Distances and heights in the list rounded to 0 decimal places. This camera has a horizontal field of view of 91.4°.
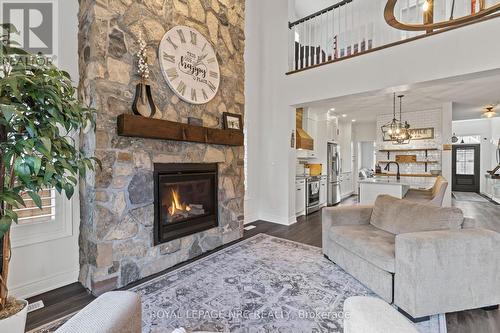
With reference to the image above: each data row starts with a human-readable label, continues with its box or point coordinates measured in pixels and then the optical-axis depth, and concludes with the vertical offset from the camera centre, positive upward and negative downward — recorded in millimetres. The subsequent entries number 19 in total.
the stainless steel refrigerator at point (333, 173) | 6707 -253
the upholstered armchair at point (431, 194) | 3998 -571
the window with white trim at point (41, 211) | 2115 -423
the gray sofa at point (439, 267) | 1836 -810
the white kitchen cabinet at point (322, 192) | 6207 -729
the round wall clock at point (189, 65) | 2760 +1215
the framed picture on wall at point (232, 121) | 3467 +633
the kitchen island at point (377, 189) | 4629 -487
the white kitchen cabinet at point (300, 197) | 5180 -719
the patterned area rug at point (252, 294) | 1814 -1171
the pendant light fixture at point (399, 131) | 5355 +740
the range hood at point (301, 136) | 5447 +647
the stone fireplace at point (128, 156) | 2223 +84
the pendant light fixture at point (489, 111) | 6190 +1385
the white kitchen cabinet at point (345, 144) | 8111 +689
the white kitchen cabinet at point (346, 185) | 8012 -709
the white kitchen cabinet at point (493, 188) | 7334 -765
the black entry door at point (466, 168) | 9664 -136
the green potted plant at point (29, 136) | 1208 +148
